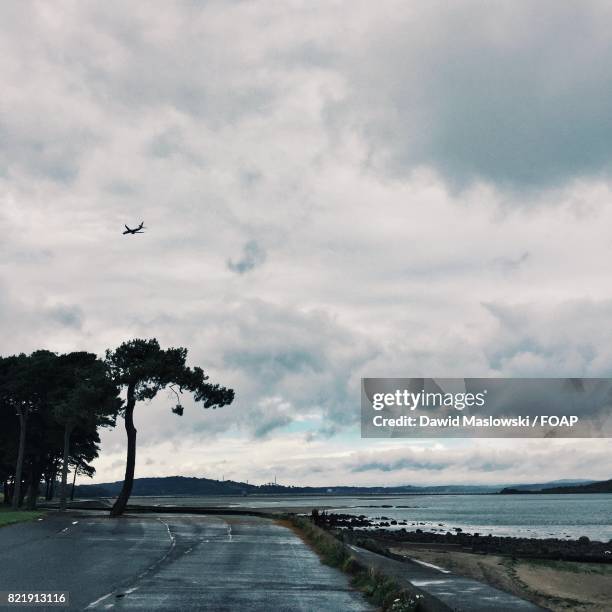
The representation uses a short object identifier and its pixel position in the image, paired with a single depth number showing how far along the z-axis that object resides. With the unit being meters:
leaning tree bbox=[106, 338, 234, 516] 57.25
